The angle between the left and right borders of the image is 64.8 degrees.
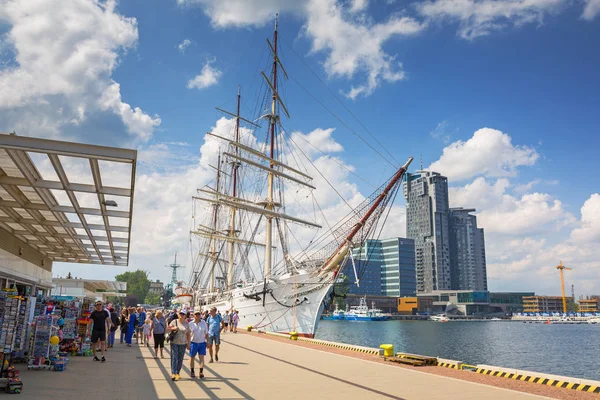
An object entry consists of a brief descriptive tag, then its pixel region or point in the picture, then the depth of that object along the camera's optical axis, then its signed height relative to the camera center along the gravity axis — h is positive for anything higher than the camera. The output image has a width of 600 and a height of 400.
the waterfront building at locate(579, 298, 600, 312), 189.38 +1.19
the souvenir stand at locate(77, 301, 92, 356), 14.84 -1.22
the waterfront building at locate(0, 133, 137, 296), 8.45 +2.30
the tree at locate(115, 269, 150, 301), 153.25 +5.46
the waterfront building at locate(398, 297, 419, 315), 162.93 -0.50
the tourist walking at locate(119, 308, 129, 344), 19.50 -1.09
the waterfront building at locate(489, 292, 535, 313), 173.50 +2.02
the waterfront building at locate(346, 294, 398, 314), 168.38 +0.69
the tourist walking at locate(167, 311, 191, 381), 10.49 -0.92
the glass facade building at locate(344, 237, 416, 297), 184.25 +12.78
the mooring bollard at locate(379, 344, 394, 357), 16.41 -1.60
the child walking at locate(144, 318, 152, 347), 19.31 -1.26
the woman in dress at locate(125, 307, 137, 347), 18.71 -1.15
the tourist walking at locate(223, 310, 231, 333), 31.54 -1.44
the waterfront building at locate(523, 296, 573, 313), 176.00 +1.07
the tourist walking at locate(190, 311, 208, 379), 11.23 -0.90
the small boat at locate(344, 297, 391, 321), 136.88 -3.26
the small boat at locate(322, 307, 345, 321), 145.69 -4.01
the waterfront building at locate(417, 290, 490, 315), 163.88 +0.69
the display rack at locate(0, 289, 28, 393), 8.34 -0.74
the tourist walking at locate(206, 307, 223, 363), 14.40 -0.86
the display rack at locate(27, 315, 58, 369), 11.25 -1.18
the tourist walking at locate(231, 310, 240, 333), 31.75 -1.35
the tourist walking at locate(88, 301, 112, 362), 13.44 -0.84
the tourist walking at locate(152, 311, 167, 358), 14.45 -0.92
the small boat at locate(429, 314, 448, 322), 147.38 -4.05
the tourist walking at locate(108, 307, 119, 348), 17.87 -1.14
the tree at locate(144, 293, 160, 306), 166.15 +0.01
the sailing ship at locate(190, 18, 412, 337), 35.84 +2.50
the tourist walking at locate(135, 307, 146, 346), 20.39 -1.11
